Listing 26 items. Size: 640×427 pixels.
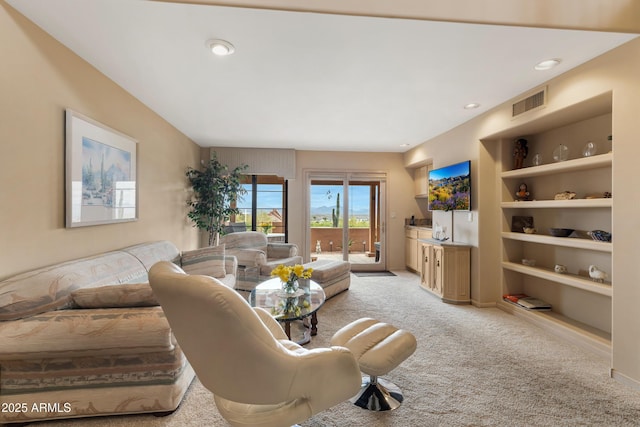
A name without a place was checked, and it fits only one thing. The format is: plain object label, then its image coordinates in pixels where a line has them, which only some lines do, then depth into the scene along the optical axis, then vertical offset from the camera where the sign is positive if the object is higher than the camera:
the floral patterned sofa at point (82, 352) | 1.60 -0.76
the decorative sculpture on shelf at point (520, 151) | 3.62 +0.77
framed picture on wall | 2.28 +0.35
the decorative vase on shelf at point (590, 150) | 2.75 +0.61
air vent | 2.85 +1.12
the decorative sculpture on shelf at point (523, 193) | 3.62 +0.26
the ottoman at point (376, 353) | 1.76 -0.84
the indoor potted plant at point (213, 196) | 5.13 +0.30
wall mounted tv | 4.01 +0.39
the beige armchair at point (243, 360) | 1.09 -0.60
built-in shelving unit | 2.76 -0.22
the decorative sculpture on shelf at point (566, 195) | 2.99 +0.19
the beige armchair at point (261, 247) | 4.56 -0.55
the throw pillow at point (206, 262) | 3.48 -0.58
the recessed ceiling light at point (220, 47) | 2.13 +1.23
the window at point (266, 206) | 6.15 +0.16
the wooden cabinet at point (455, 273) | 3.97 -0.79
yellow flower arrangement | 2.55 -0.53
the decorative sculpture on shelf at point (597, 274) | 2.67 -0.55
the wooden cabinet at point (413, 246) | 5.58 -0.64
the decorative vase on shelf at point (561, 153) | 3.07 +0.64
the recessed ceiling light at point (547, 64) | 2.41 +1.25
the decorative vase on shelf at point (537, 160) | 3.42 +0.63
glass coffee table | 2.32 -0.77
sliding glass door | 6.26 -0.09
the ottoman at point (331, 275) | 3.91 -0.85
